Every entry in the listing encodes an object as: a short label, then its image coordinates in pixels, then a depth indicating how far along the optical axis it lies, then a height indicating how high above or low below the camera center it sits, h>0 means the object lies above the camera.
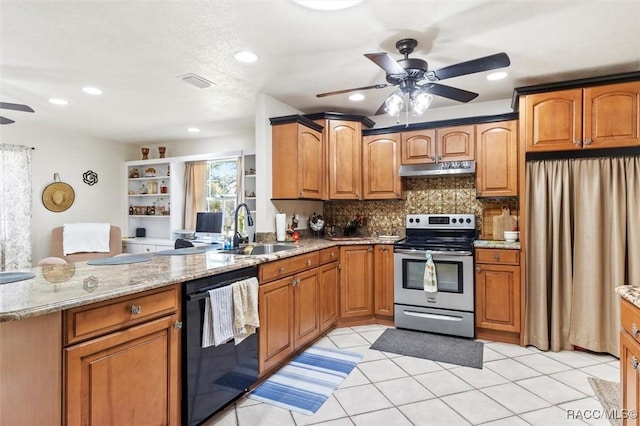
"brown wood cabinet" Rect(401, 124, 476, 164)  3.61 +0.77
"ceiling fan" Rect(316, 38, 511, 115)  2.03 +0.93
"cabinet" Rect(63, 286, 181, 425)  1.32 -0.65
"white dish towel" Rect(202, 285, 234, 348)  1.90 -0.60
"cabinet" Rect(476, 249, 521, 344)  3.15 -0.78
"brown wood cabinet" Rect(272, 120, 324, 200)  3.48 +0.57
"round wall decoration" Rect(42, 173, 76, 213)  5.00 +0.29
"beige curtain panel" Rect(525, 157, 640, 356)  2.83 -0.30
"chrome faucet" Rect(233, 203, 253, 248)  2.87 -0.19
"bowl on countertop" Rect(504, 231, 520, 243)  3.40 -0.23
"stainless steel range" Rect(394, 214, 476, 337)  3.28 -0.71
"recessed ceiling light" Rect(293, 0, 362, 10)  1.89 +1.20
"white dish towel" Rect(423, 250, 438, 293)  3.35 -0.63
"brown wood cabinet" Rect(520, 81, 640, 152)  2.79 +0.83
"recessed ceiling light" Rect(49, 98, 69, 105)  3.70 +1.28
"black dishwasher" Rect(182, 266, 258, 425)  1.80 -0.89
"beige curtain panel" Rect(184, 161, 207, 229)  5.75 +0.41
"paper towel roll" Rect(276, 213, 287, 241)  3.56 -0.14
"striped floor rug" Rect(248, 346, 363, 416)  2.23 -1.24
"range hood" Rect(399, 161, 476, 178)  3.55 +0.49
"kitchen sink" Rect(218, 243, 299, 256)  2.79 -0.30
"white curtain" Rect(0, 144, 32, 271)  4.43 +0.11
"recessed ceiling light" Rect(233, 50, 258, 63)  2.58 +1.24
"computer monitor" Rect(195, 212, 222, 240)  5.26 -0.17
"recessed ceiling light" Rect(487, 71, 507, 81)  2.99 +1.25
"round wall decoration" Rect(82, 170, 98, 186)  5.54 +0.63
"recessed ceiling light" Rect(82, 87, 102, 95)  3.37 +1.28
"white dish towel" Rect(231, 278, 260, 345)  2.08 -0.60
